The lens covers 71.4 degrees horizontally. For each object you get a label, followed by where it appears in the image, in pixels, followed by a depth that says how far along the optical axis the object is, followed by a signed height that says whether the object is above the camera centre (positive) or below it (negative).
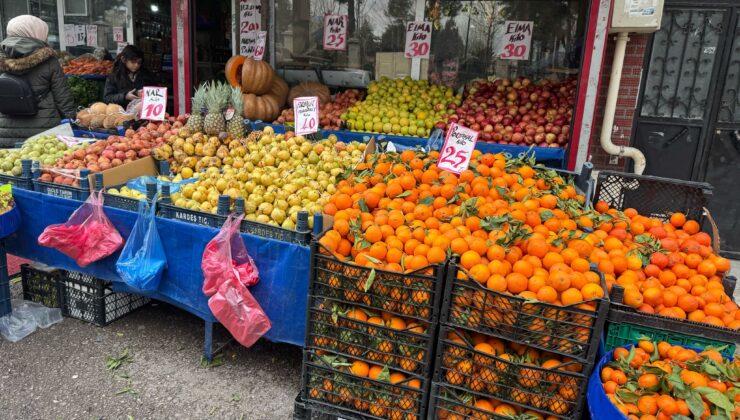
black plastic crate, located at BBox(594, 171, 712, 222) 3.44 -0.64
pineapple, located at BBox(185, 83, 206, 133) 5.09 -0.39
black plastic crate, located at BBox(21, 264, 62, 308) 4.32 -1.83
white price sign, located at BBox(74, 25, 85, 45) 10.99 +0.69
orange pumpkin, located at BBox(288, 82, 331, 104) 7.05 -0.15
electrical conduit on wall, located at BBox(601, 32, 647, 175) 5.51 -0.18
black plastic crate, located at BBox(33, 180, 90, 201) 3.96 -0.95
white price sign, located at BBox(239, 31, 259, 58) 7.51 +0.49
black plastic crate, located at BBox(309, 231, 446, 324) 2.56 -1.01
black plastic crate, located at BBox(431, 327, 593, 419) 2.39 -1.35
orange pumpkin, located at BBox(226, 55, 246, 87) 6.59 +0.07
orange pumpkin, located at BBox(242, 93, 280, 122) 6.46 -0.37
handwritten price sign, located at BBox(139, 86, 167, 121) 5.32 -0.31
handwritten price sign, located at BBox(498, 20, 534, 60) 6.98 +0.71
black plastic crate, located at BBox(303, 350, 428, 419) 2.69 -1.63
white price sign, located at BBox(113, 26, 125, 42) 10.64 +0.70
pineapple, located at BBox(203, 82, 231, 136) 5.01 -0.33
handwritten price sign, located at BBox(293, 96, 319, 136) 4.68 -0.31
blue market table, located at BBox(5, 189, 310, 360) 3.27 -1.29
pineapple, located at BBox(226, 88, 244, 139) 5.04 -0.42
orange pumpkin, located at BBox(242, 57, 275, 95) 6.48 +0.01
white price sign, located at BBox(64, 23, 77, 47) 11.07 +0.65
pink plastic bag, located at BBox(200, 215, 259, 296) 3.28 -1.16
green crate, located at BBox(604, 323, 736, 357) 2.42 -1.10
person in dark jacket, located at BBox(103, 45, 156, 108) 7.50 -0.10
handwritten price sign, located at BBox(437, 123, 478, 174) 3.44 -0.40
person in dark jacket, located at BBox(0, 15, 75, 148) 5.45 -0.11
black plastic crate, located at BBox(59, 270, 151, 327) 4.13 -1.84
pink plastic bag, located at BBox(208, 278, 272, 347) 3.25 -1.46
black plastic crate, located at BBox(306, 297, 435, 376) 2.64 -1.32
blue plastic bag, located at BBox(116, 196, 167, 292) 3.56 -1.27
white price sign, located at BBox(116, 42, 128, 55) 10.62 +0.48
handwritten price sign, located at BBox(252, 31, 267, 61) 7.00 +0.43
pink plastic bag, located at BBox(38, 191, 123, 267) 3.71 -1.19
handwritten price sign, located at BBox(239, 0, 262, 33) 7.44 +0.85
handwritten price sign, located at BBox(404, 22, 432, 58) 7.23 +0.66
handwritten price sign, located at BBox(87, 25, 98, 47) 10.97 +0.67
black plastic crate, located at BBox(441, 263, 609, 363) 2.32 -1.02
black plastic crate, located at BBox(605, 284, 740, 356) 2.39 -1.04
